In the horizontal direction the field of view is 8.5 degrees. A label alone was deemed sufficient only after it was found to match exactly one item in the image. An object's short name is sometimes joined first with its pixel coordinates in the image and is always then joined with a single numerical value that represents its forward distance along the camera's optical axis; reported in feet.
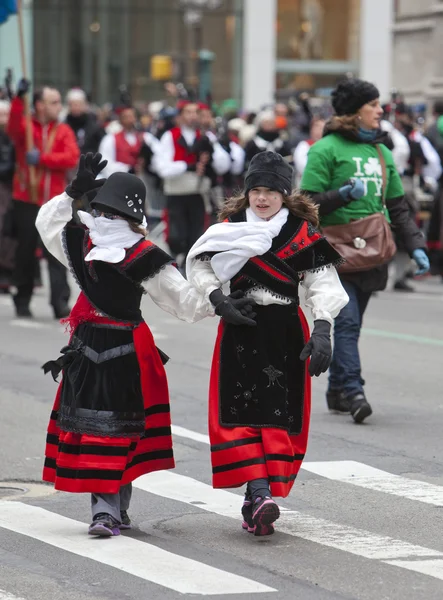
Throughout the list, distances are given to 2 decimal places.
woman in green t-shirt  56.01
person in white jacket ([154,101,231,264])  103.97
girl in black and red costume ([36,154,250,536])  38.66
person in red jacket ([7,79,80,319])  84.73
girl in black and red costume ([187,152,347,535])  39.24
